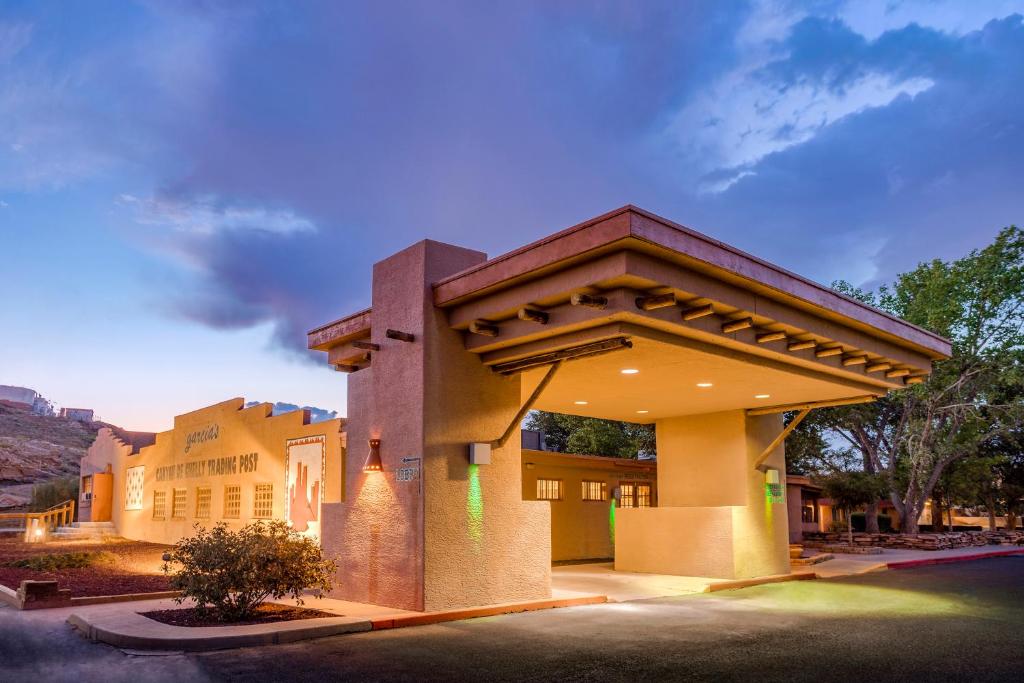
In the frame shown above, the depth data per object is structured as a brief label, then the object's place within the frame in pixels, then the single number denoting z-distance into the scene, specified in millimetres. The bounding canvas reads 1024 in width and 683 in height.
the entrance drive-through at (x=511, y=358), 9688
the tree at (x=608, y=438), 38312
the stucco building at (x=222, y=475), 18220
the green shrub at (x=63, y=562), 16953
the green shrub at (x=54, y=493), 45000
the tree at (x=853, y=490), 28172
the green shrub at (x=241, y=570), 9648
